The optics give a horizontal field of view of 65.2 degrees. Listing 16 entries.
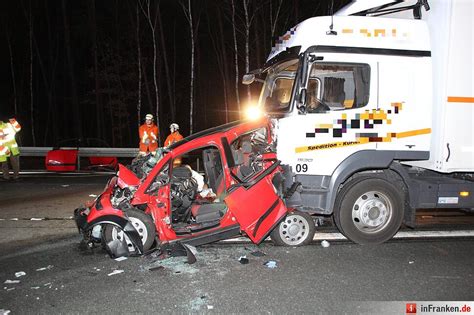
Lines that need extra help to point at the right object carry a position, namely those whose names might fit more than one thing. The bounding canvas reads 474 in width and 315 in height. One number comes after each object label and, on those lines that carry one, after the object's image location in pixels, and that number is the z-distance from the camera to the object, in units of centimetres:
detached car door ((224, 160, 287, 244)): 467
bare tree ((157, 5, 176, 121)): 2564
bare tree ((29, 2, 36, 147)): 2733
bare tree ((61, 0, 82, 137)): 2561
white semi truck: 482
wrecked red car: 466
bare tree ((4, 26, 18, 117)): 2834
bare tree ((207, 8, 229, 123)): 2972
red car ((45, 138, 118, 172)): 1239
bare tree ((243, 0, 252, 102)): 1776
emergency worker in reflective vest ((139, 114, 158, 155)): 971
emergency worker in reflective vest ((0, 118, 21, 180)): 1059
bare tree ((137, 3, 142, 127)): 2477
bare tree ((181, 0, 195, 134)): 2161
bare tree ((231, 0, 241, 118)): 1950
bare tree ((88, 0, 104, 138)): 2611
